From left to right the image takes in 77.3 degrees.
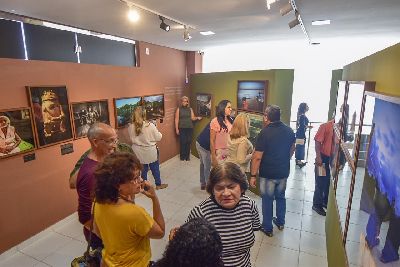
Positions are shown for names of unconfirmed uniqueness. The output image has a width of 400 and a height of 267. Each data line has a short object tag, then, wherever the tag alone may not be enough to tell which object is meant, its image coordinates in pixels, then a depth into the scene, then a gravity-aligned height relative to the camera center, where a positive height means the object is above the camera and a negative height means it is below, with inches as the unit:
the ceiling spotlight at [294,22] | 124.5 +32.2
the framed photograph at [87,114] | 160.2 -18.1
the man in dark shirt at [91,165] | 78.6 -25.3
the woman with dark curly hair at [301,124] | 240.2 -37.4
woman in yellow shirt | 59.0 -30.0
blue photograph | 40.1 -12.0
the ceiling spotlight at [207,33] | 183.8 +38.5
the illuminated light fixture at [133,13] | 113.6 +33.1
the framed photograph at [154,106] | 230.8 -18.0
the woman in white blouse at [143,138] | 179.5 -36.6
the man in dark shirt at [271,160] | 126.4 -38.0
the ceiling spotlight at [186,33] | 160.3 +33.8
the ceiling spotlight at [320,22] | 150.1 +38.1
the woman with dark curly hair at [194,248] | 37.3 -24.2
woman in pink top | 166.2 -30.9
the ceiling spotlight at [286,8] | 107.9 +33.1
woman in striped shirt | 62.8 -31.7
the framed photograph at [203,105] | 257.9 -19.2
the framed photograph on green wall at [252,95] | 181.3 -7.3
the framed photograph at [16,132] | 120.7 -22.0
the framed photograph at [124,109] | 194.9 -17.4
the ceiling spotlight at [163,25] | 132.4 +32.7
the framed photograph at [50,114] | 135.9 -14.9
